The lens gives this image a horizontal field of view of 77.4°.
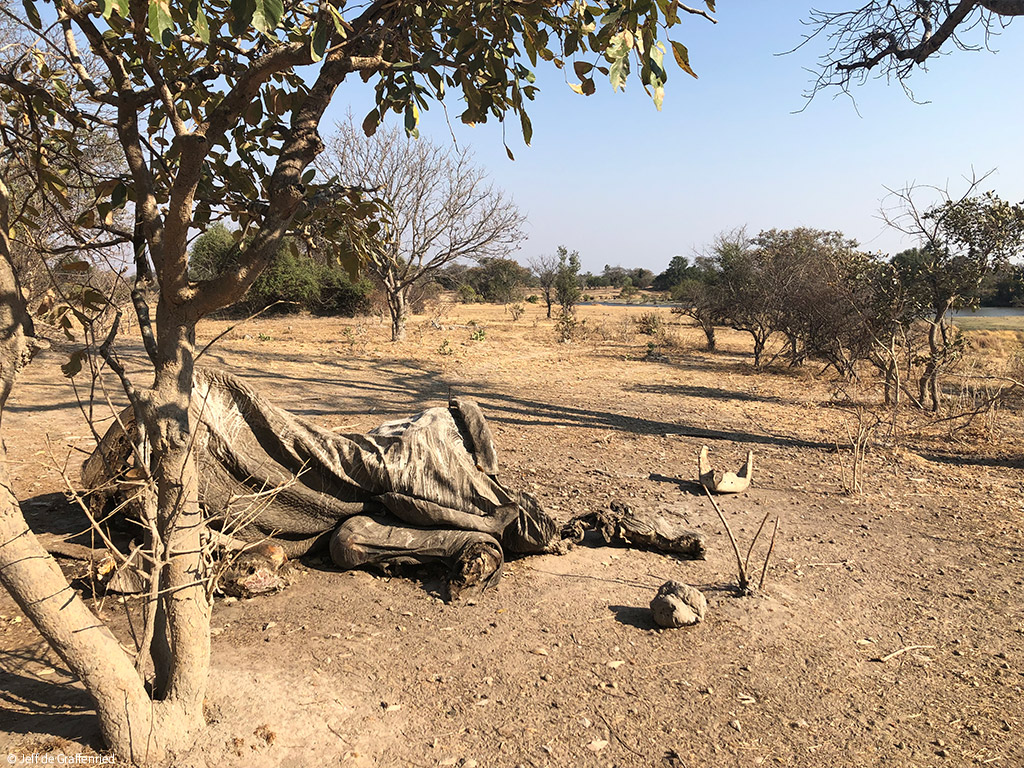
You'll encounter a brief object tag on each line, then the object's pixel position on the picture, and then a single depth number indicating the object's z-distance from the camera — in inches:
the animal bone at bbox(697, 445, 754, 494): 221.9
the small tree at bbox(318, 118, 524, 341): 638.5
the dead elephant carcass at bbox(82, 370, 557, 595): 141.6
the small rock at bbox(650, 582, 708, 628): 128.6
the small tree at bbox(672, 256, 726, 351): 666.8
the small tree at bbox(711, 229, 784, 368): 576.4
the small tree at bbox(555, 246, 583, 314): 970.7
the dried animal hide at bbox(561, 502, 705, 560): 167.2
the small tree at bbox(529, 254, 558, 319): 1186.0
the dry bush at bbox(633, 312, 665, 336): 805.4
